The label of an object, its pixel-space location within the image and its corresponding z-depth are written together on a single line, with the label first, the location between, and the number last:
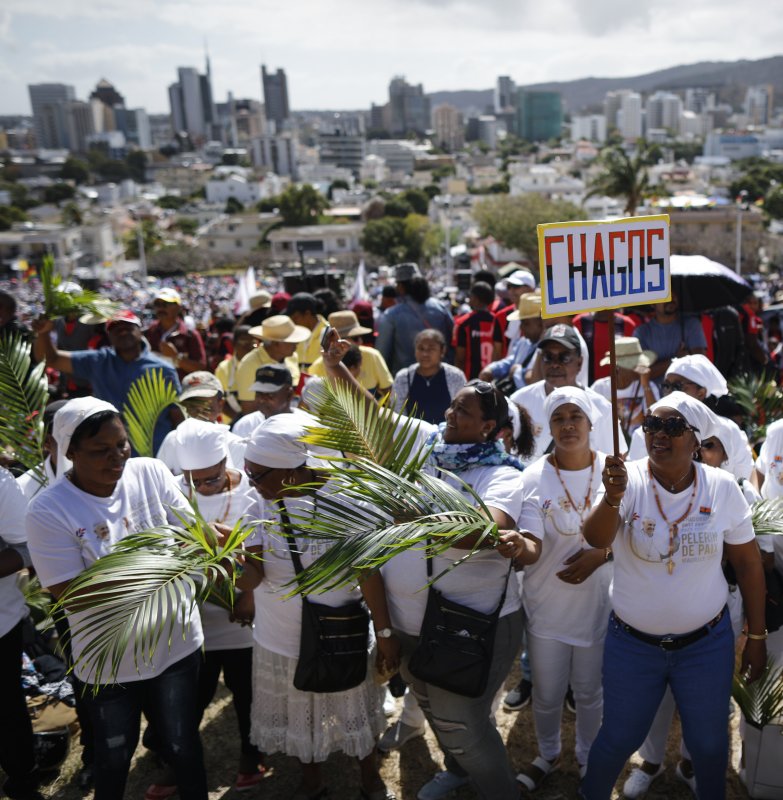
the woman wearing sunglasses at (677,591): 2.53
